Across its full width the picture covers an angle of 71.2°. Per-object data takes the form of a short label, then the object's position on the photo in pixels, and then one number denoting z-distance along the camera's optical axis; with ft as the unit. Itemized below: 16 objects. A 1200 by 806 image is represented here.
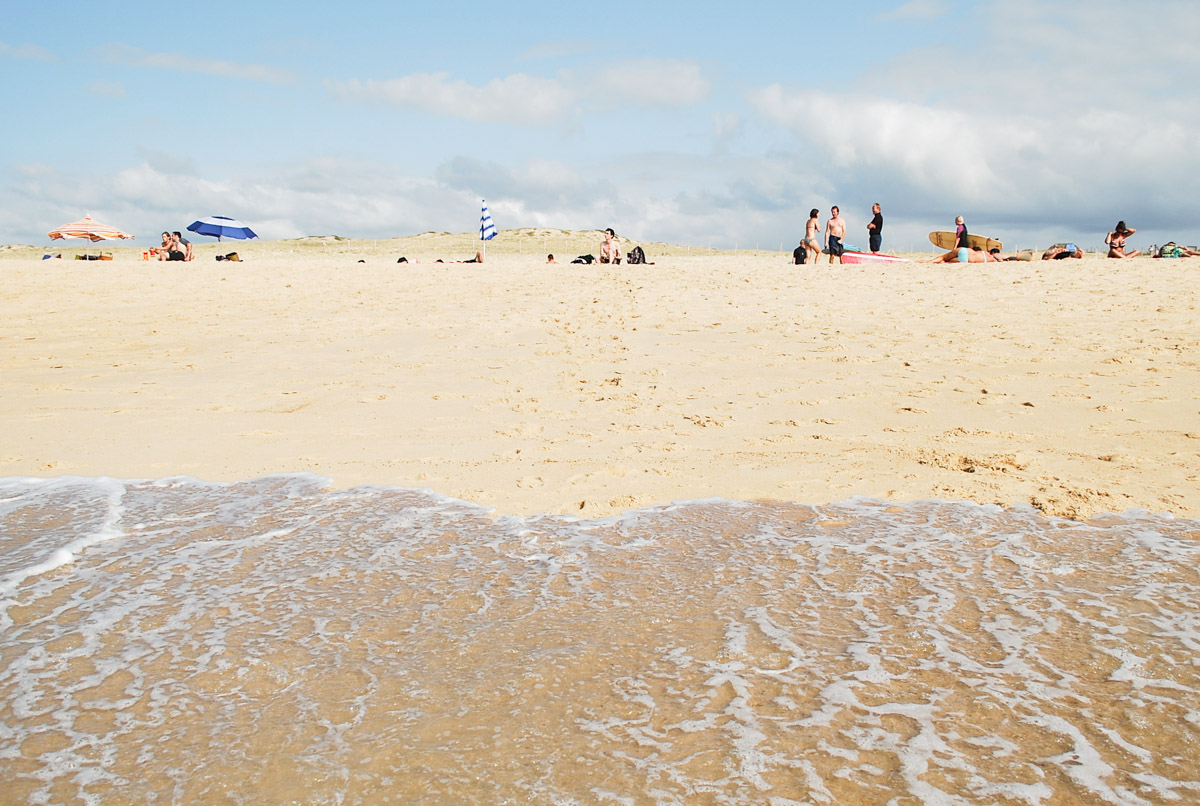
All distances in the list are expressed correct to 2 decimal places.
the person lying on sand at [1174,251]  57.77
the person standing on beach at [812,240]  54.29
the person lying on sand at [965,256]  51.13
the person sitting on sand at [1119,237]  53.83
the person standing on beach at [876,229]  55.67
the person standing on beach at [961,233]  54.90
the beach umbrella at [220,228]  91.20
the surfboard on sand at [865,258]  54.60
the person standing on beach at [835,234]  53.98
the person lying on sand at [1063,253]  53.01
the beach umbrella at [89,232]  91.04
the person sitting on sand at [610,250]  58.29
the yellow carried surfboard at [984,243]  59.52
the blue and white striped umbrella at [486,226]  78.89
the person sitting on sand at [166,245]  67.36
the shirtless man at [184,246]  67.00
